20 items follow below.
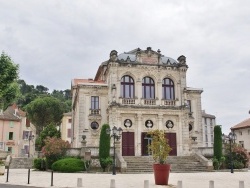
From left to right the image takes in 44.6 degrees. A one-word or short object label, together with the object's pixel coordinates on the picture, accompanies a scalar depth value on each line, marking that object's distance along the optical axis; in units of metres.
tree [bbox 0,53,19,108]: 24.00
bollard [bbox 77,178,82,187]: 13.74
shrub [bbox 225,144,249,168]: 29.19
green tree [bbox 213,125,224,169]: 28.19
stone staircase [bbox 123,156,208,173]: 26.10
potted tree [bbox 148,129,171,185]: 15.38
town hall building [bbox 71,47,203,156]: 32.75
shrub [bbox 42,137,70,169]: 27.06
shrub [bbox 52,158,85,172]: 24.75
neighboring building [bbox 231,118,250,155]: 47.72
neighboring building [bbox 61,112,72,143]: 63.14
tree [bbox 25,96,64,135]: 55.91
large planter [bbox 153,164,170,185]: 15.37
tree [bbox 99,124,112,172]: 26.12
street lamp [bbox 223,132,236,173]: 26.73
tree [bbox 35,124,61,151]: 44.64
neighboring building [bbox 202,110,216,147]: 71.19
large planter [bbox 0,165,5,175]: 21.34
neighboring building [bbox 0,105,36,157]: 51.56
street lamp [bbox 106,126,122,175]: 24.36
